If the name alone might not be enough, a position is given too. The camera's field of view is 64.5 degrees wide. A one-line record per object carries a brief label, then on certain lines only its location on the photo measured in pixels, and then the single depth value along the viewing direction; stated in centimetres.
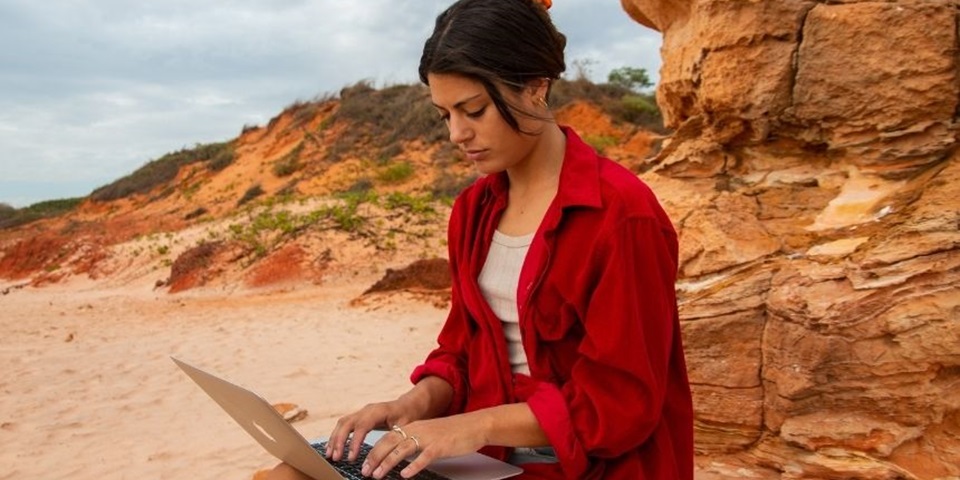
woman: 144
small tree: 2583
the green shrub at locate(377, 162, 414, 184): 1770
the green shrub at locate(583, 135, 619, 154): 1880
